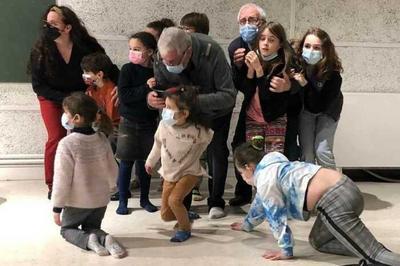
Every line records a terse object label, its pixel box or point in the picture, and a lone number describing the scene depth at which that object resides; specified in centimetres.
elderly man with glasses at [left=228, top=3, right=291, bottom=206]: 337
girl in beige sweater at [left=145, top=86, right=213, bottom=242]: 298
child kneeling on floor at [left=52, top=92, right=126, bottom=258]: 285
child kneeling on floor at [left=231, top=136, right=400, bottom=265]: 260
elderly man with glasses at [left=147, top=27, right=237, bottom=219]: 298
